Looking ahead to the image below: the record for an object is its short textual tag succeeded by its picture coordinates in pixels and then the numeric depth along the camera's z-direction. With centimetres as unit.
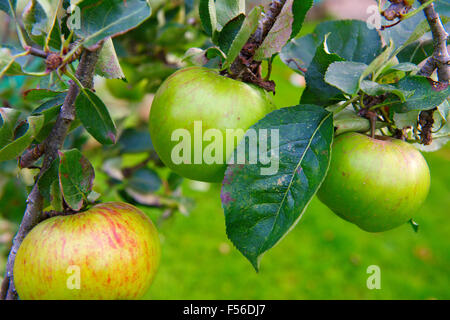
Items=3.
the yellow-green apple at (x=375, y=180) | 63
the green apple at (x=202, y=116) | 58
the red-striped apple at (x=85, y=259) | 56
